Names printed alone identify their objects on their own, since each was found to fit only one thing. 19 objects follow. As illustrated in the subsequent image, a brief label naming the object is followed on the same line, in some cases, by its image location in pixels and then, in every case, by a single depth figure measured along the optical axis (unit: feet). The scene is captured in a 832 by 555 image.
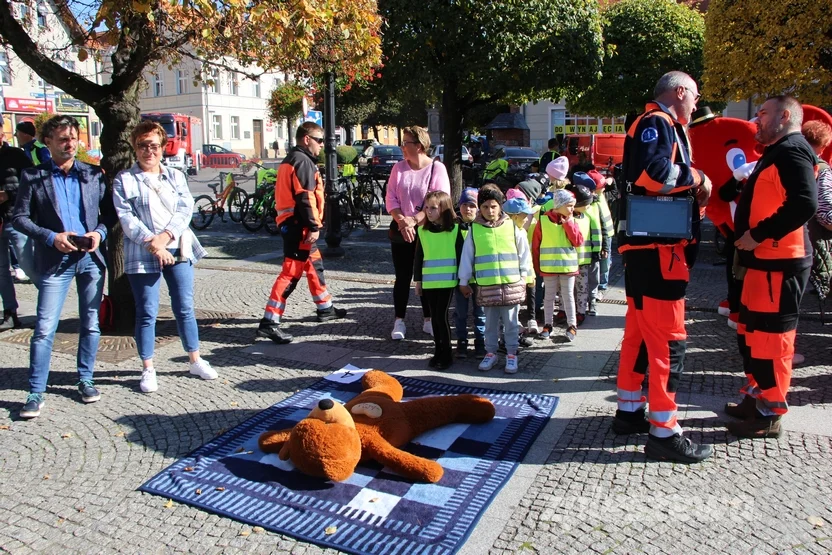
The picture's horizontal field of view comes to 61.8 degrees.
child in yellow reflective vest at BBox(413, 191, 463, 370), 17.81
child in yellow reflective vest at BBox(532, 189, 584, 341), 19.52
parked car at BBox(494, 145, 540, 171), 73.92
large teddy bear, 11.71
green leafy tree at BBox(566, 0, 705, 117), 58.75
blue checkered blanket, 10.44
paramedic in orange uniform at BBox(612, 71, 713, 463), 12.04
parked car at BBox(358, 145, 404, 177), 75.72
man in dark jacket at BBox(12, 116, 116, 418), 15.07
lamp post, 34.94
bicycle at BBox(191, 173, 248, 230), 47.47
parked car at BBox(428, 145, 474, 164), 71.56
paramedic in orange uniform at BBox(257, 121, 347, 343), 20.49
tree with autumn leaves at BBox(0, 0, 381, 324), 17.25
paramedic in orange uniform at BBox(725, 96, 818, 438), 12.69
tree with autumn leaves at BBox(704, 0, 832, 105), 32.09
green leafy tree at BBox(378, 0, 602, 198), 33.76
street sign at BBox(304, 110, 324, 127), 39.55
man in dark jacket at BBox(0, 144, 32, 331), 22.17
